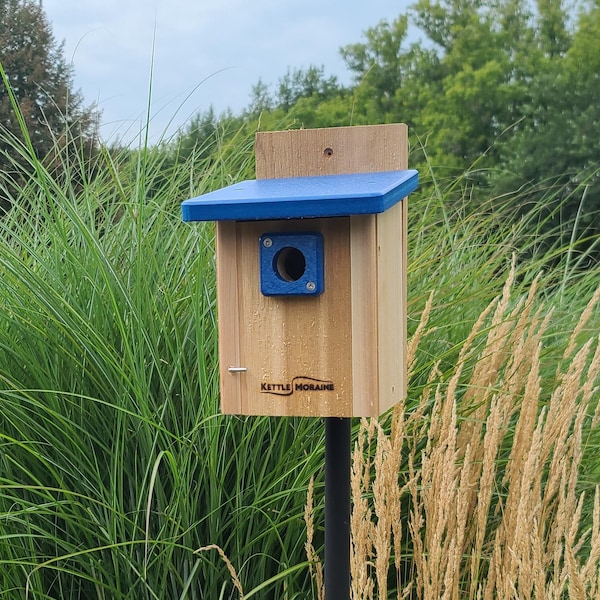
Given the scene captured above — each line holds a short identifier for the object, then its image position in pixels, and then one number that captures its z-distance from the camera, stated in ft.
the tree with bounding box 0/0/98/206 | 45.62
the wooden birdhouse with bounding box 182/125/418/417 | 5.45
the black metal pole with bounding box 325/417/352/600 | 5.85
